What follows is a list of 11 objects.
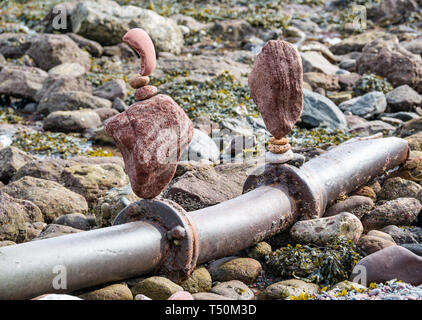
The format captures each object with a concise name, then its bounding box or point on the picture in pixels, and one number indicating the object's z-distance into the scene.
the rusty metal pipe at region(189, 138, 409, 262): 5.53
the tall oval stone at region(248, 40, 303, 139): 5.97
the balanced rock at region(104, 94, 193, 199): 5.04
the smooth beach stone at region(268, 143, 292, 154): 6.34
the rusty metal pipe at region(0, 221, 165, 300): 4.32
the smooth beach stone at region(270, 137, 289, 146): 6.34
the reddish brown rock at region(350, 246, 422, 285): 5.15
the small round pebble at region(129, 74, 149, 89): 5.20
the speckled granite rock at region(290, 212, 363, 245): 5.92
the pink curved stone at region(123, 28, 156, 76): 5.09
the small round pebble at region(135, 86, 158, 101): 5.22
